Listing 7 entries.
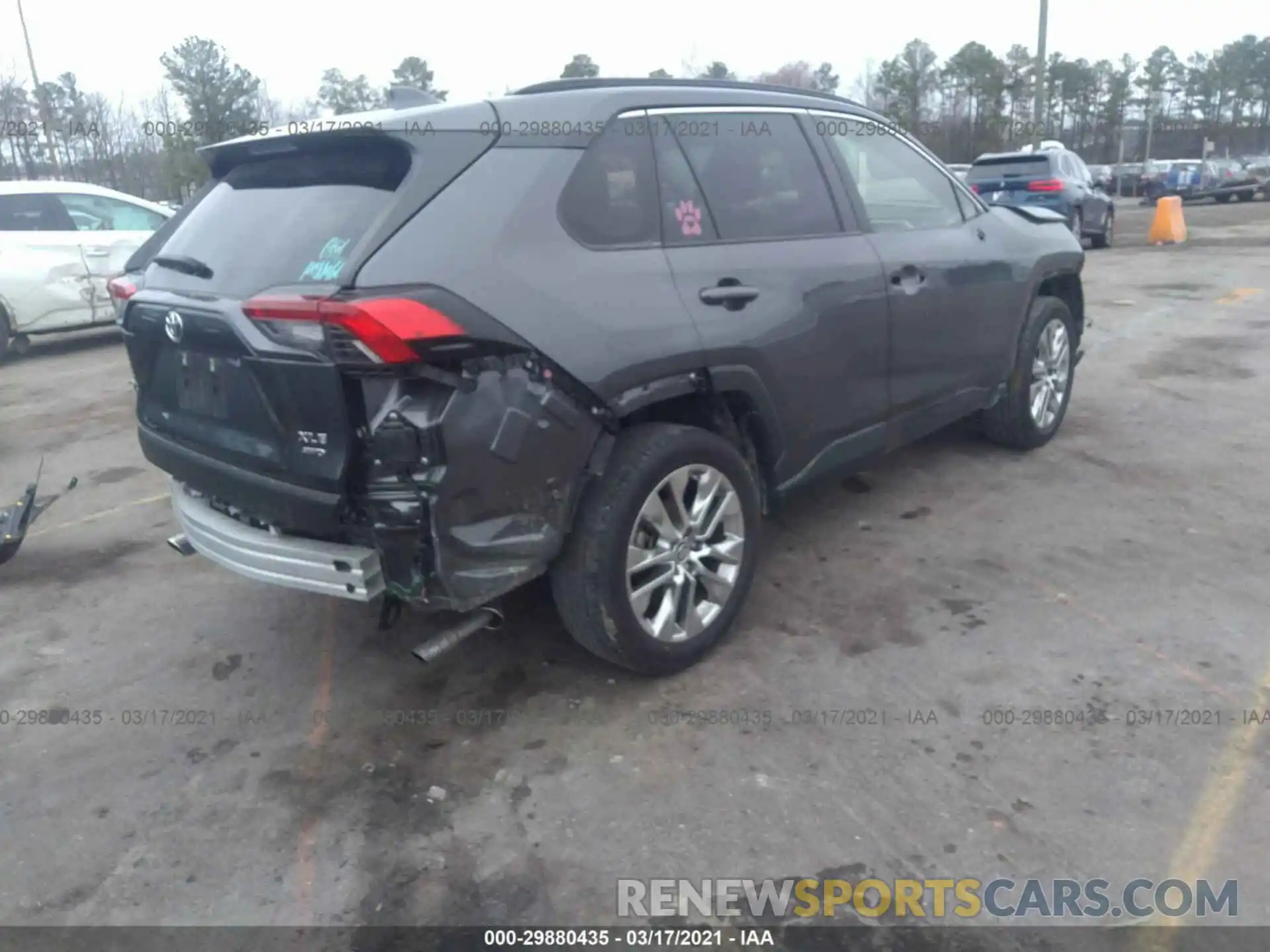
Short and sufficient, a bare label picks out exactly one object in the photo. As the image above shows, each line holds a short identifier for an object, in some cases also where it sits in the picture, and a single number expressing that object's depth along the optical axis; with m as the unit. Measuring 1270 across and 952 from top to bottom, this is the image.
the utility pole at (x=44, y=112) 22.30
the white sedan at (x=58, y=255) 10.19
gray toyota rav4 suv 2.79
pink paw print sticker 3.48
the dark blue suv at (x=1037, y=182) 15.27
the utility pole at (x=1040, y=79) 22.03
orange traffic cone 17.31
